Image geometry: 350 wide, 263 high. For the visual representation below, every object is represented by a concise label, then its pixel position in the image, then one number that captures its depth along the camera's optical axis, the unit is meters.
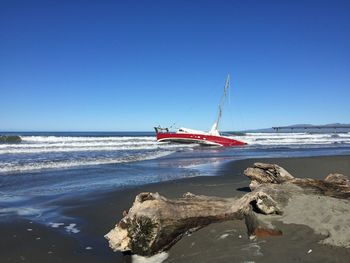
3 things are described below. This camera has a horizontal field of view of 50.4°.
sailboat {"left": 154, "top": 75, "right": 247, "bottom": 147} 40.00
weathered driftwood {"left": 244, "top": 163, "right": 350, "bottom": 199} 5.53
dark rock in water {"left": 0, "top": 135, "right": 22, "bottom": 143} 50.25
